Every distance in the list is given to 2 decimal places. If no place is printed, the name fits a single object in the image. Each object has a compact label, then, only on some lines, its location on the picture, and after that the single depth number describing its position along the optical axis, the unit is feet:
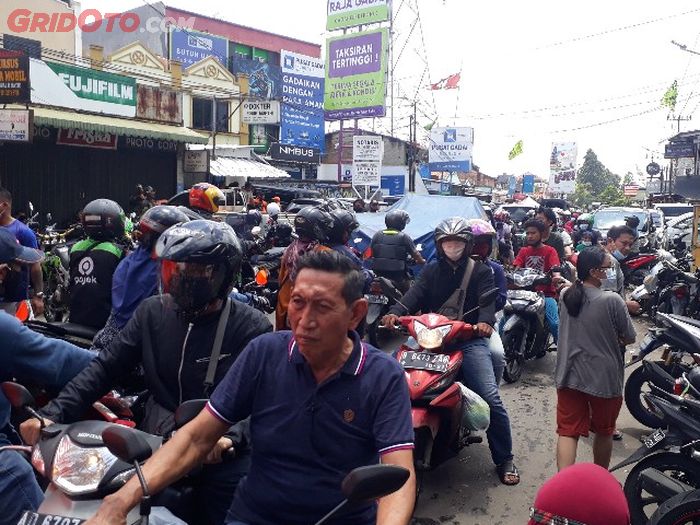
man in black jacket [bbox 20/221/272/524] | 8.80
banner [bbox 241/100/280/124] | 87.35
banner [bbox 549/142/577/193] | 132.05
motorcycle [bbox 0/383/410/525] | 5.99
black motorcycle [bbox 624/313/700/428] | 15.28
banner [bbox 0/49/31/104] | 38.11
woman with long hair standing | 14.12
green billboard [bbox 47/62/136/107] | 51.55
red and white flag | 113.29
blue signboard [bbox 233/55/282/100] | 116.51
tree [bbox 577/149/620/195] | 315.17
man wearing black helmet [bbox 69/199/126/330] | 14.75
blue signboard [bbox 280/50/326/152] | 101.81
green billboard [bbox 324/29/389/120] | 87.20
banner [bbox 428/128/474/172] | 125.29
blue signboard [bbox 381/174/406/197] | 110.48
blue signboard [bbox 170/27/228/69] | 104.42
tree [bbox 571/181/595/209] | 240.12
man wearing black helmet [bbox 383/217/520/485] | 15.47
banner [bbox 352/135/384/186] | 59.98
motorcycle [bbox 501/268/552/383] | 23.36
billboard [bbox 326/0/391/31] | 88.12
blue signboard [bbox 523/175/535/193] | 190.49
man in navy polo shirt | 6.97
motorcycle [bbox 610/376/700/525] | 12.19
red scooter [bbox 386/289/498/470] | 13.50
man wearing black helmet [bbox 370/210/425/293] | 27.91
